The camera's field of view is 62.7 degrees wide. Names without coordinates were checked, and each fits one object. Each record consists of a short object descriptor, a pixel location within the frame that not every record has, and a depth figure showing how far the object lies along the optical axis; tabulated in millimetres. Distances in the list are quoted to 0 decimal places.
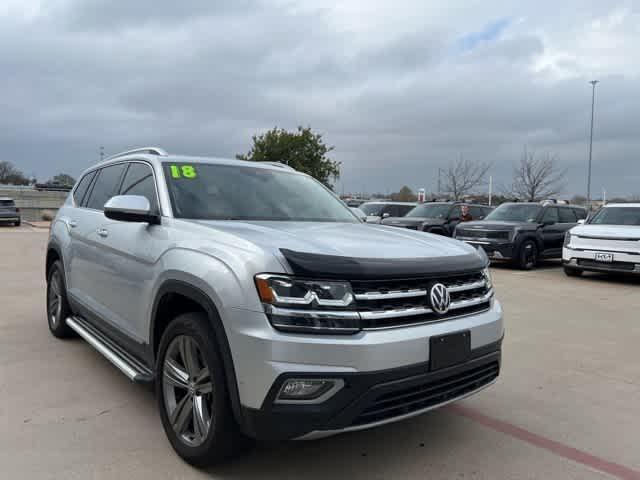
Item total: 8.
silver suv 2350
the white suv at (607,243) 10172
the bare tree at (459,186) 46719
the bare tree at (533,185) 42406
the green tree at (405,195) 59503
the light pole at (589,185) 34188
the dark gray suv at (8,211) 26594
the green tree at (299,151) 36844
